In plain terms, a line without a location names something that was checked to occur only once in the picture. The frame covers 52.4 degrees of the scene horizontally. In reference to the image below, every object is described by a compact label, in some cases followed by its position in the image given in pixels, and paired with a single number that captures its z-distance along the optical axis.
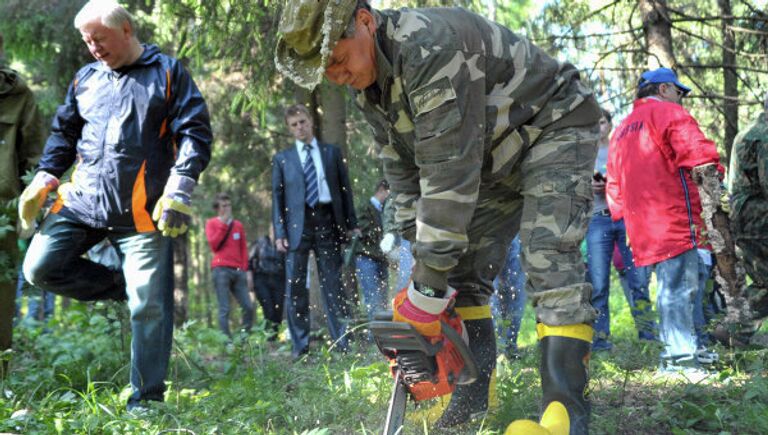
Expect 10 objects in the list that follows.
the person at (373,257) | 7.57
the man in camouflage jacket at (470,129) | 2.73
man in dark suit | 6.92
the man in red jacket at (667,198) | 4.82
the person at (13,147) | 4.85
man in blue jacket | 3.97
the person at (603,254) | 6.41
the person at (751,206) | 5.39
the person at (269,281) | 10.73
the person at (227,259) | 10.52
